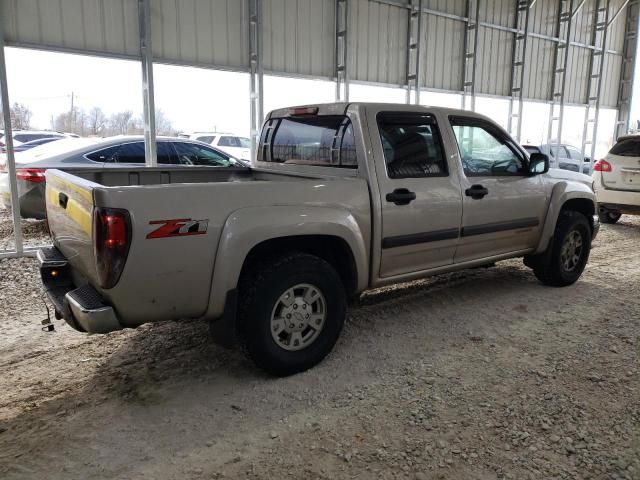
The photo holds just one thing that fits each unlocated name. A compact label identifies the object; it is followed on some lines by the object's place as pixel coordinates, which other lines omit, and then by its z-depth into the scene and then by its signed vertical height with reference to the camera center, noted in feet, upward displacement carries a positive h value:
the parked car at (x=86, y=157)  22.49 -1.16
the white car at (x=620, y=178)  28.58 -2.21
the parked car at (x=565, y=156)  44.52 -1.76
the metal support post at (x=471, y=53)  35.14 +5.57
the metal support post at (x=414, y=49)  32.04 +5.29
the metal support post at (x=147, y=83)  22.02 +2.11
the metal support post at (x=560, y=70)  41.86 +5.33
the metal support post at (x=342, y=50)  28.81 +4.63
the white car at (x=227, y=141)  41.92 -0.61
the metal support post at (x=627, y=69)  47.06 +6.20
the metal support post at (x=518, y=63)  38.40 +5.36
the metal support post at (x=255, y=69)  25.38 +3.16
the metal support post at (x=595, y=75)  44.86 +5.29
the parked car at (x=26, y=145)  28.99 -0.87
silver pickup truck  9.13 -1.92
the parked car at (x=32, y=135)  39.96 -0.29
